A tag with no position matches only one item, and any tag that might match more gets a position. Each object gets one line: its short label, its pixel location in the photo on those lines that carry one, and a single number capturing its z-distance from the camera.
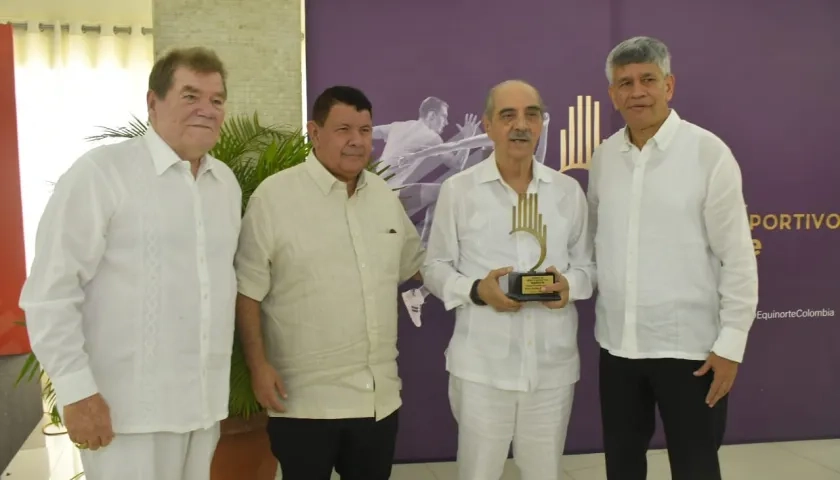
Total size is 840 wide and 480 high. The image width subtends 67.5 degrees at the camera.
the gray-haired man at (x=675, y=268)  1.99
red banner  3.56
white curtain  4.97
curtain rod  4.90
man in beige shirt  1.91
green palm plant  2.38
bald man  2.09
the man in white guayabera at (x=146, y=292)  1.44
